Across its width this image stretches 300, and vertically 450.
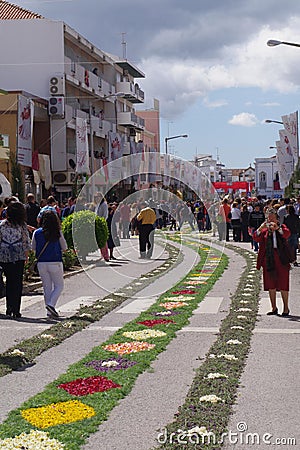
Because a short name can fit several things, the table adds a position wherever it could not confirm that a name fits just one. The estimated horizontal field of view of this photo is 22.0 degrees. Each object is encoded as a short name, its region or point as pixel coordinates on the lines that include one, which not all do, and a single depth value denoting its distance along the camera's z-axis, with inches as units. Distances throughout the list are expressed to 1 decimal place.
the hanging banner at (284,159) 1801.3
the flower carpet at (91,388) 248.2
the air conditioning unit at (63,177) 2041.5
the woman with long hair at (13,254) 499.5
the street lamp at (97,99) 2129.7
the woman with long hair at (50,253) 505.7
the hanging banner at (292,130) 1724.9
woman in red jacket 487.5
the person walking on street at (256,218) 1085.4
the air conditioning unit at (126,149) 2540.8
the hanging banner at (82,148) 1809.8
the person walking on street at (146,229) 933.8
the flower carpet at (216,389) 241.8
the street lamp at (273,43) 1003.9
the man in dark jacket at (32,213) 868.0
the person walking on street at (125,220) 1321.4
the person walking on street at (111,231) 932.6
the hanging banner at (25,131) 1387.8
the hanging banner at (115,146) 2171.5
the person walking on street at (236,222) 1312.7
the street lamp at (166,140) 3327.0
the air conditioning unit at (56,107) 1991.9
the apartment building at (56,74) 2041.1
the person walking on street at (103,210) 896.3
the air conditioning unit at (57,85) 2087.8
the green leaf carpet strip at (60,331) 360.8
